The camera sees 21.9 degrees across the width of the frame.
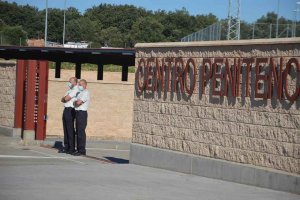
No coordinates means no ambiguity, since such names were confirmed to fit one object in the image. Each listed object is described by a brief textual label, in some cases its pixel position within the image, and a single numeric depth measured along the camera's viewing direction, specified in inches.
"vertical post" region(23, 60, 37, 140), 941.2
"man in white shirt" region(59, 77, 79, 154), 831.1
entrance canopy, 1393.9
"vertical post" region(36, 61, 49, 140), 941.8
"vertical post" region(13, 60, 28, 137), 1003.3
